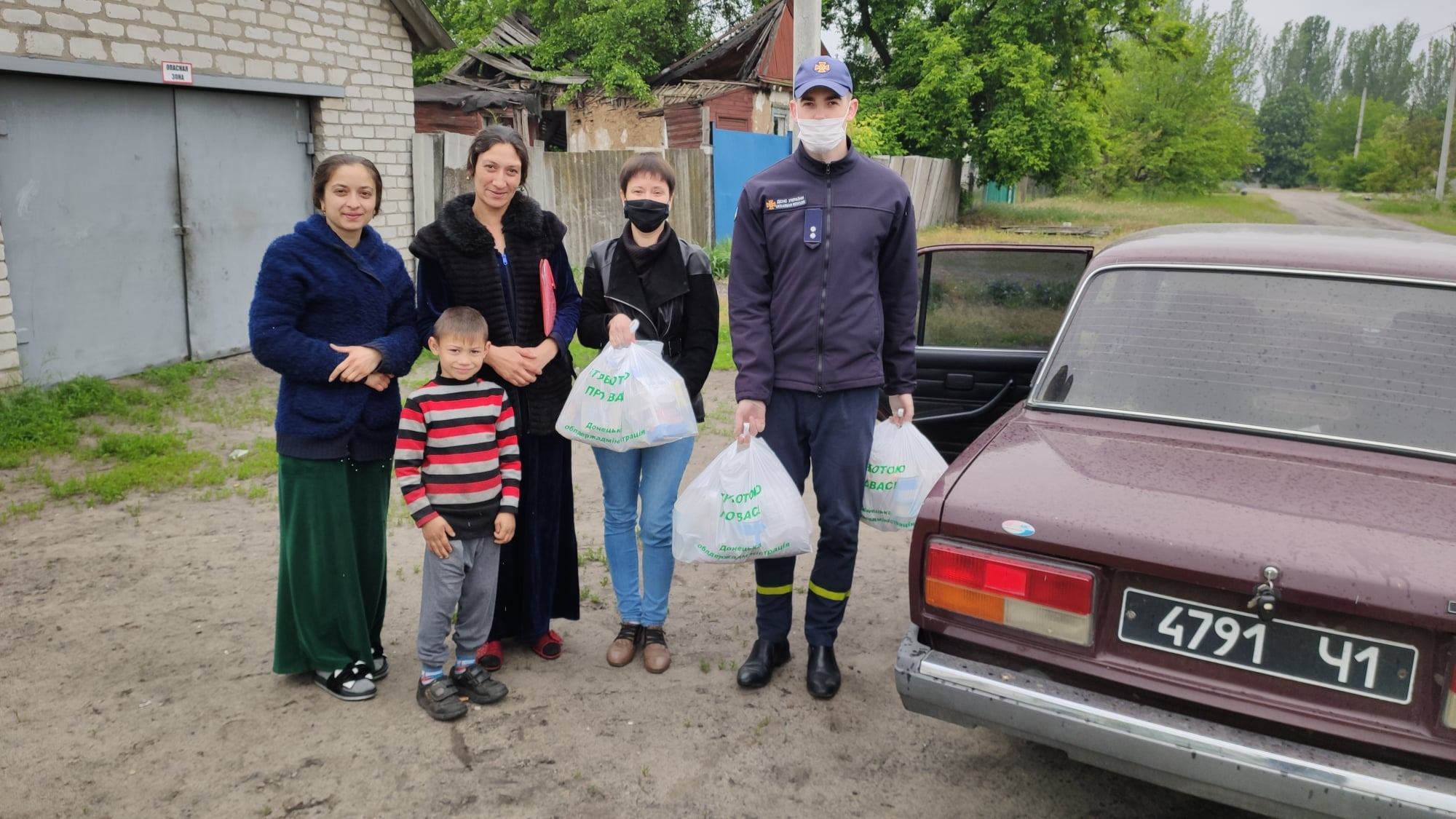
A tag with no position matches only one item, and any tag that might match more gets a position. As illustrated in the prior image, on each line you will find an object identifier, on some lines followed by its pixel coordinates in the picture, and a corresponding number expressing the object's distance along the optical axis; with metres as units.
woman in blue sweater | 3.18
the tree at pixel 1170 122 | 40.62
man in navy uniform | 3.33
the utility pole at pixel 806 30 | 8.96
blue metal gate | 15.09
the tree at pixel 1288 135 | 86.69
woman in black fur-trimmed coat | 3.38
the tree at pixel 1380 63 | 109.62
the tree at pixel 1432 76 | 93.62
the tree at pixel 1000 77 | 24.19
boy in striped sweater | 3.21
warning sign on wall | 8.09
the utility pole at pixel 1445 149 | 36.72
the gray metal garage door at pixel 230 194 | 8.61
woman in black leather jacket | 3.55
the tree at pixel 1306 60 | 119.44
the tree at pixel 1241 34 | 103.19
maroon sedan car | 2.16
